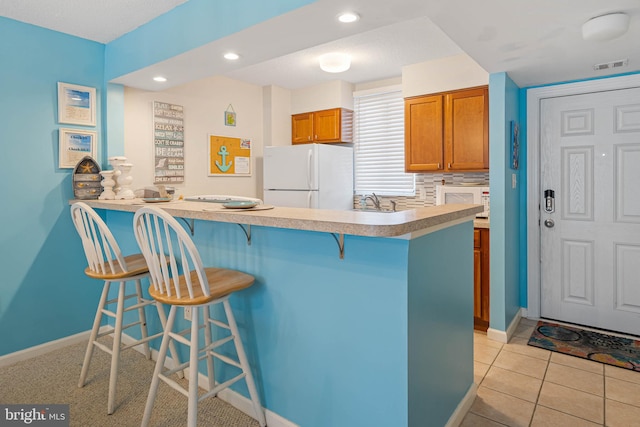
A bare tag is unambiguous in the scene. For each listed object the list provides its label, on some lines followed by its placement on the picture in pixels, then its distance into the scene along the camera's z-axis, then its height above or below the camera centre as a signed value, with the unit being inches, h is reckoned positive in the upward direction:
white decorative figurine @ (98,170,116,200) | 113.2 +6.3
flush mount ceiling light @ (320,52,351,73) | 139.5 +52.0
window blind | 169.2 +27.2
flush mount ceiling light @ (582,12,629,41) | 74.6 +34.8
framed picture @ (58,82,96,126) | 112.1 +30.7
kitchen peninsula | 58.4 -18.7
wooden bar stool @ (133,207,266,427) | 63.5 -15.7
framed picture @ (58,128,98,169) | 112.5 +18.3
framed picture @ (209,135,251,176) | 162.1 +21.7
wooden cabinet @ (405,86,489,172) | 132.2 +26.2
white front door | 116.9 -2.5
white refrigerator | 158.1 +12.2
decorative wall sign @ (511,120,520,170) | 121.4 +18.7
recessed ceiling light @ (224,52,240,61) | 97.3 +38.5
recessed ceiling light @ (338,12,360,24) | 72.9 +36.3
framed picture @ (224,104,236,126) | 167.2 +39.0
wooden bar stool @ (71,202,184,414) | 82.0 -15.1
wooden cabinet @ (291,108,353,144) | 173.6 +36.6
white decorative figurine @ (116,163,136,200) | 116.2 +7.3
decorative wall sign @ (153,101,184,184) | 139.8 +23.7
